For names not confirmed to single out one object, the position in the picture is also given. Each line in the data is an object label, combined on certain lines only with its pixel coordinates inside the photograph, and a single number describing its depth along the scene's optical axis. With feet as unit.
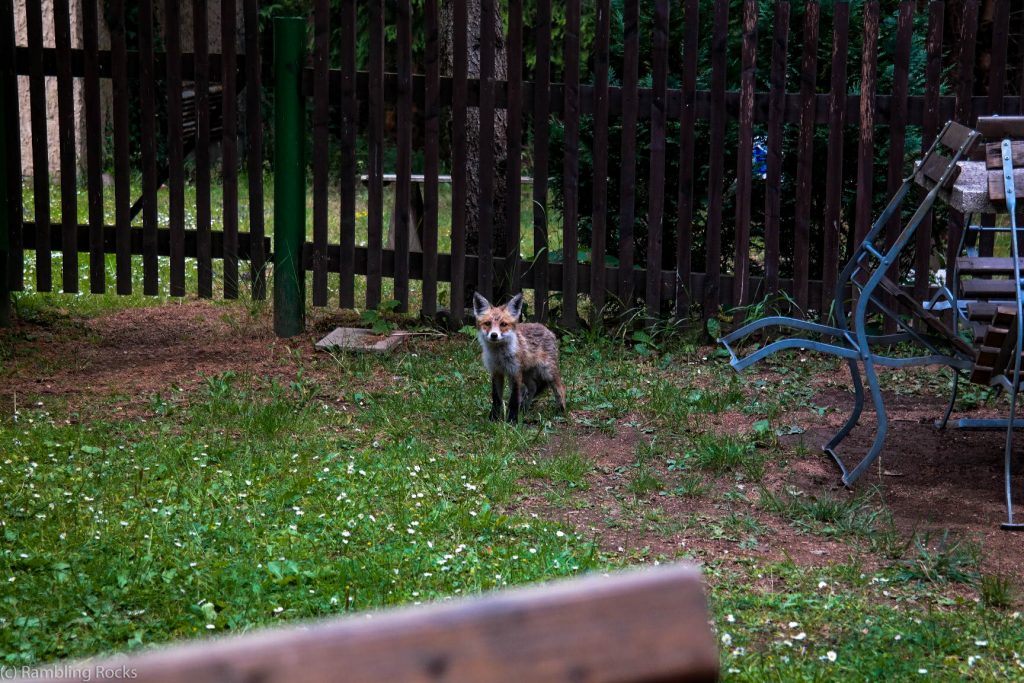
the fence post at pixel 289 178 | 53.83
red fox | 42.06
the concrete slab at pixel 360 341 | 52.47
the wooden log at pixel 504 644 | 7.73
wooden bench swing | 33.37
